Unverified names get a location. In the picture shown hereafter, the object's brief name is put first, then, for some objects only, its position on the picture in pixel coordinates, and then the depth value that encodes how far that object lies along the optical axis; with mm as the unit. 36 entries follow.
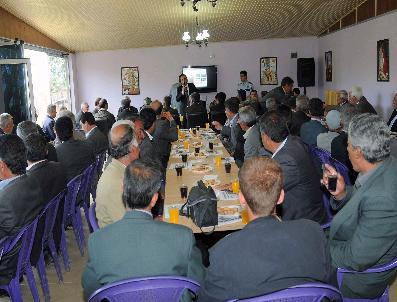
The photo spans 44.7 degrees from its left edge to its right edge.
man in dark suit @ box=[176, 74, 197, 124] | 12813
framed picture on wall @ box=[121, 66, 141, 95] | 16250
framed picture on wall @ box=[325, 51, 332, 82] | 14641
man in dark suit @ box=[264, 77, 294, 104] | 10703
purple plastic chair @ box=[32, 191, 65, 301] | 3938
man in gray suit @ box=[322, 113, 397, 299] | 2648
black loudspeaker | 15117
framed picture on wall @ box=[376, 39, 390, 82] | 10286
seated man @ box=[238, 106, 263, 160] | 5664
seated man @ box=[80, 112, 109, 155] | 7215
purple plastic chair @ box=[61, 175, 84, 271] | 4766
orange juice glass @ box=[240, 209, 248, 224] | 3422
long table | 3416
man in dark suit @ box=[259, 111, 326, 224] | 3760
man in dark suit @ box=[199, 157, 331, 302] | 2027
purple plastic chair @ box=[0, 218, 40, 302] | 3377
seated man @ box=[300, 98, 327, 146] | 6684
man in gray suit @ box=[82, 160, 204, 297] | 2262
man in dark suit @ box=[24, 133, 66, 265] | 4047
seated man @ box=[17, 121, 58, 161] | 6184
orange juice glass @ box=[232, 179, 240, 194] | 4180
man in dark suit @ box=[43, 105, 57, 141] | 9430
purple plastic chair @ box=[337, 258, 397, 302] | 2770
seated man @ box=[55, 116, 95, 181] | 5738
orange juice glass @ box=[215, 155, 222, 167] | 5495
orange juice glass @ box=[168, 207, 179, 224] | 3516
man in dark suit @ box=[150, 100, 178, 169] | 7078
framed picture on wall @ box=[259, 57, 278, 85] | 16094
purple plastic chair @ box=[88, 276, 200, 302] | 2119
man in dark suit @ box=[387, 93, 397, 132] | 8352
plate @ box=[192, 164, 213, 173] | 5199
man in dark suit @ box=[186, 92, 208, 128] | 10336
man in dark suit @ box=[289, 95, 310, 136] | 7270
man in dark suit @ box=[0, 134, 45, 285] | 3561
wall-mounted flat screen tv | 16047
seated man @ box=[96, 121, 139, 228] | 3508
